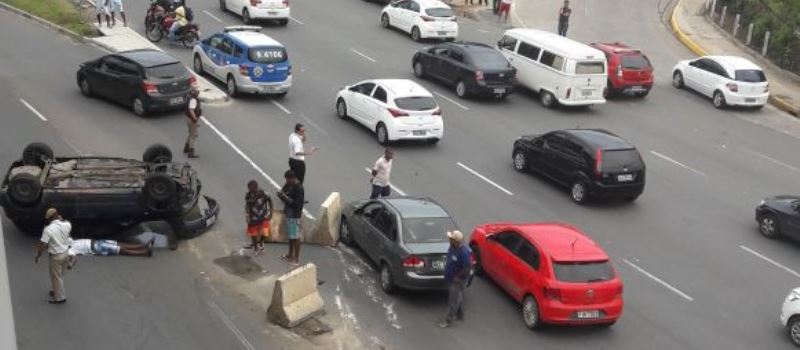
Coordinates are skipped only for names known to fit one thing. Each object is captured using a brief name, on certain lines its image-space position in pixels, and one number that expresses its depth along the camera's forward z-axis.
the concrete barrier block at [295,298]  14.43
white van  28.77
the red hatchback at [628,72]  31.08
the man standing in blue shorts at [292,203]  16.64
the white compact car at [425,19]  36.22
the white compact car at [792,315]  15.78
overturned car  16.00
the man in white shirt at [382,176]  19.09
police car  26.72
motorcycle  32.12
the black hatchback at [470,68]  28.69
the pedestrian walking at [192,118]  21.66
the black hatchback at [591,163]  21.17
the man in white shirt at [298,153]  19.28
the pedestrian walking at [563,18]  37.91
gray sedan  15.56
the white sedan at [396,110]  24.08
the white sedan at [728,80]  31.20
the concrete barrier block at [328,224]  17.61
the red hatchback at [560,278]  14.89
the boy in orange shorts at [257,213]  16.80
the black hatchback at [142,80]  24.48
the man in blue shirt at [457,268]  14.77
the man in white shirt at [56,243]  13.95
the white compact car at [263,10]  35.88
